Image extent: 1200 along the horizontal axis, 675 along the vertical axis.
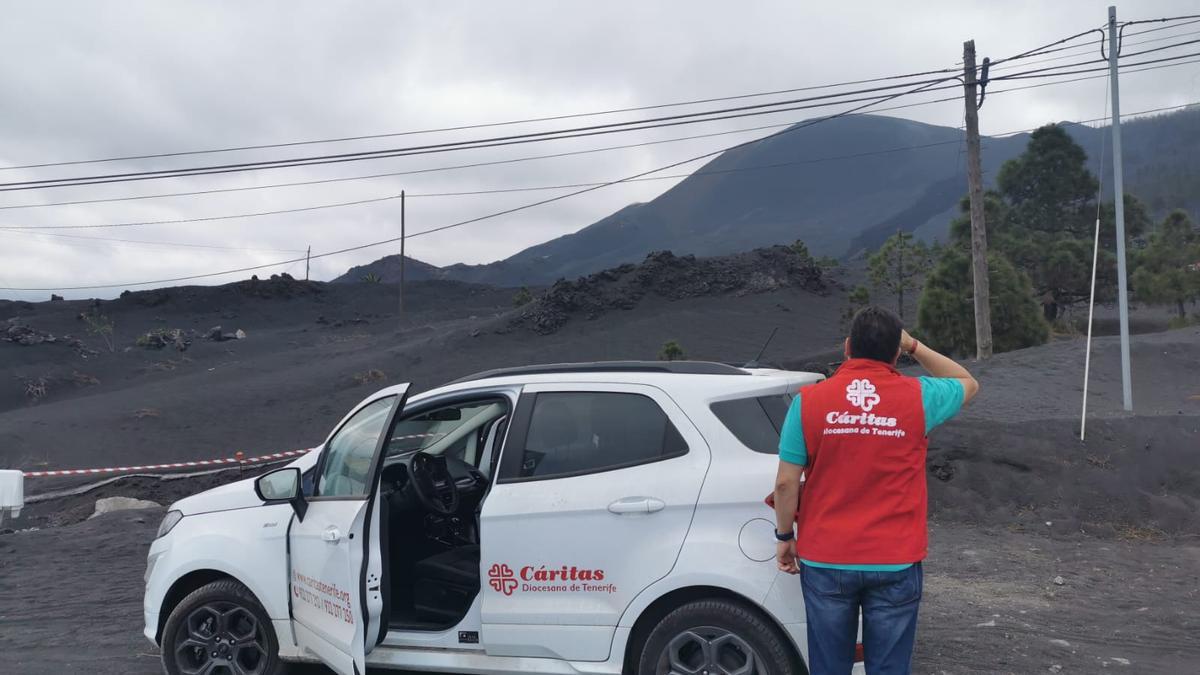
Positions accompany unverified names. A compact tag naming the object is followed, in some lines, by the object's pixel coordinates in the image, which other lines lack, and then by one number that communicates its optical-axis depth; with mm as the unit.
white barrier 11836
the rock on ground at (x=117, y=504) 14344
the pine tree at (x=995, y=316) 23891
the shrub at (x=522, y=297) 55609
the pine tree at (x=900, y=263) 33531
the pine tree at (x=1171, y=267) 30109
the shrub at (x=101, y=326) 49775
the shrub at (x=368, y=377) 33991
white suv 4121
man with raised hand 3502
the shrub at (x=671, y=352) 28792
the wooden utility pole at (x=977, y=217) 17031
